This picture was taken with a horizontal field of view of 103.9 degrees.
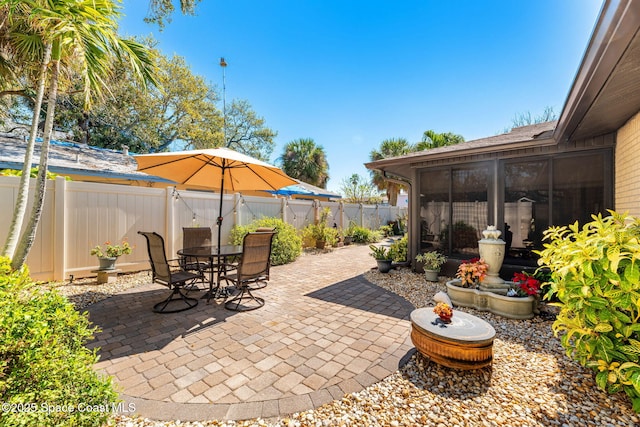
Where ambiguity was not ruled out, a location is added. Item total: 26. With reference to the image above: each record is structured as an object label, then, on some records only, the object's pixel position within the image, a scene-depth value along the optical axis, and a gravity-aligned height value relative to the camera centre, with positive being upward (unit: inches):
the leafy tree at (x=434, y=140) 518.9 +161.6
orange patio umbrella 155.8 +33.0
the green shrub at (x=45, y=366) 47.6 -32.9
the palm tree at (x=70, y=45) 140.9 +105.5
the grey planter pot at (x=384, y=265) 248.5 -49.8
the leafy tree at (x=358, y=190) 751.7 +76.2
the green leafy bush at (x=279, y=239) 291.7 -29.5
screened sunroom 173.6 +21.3
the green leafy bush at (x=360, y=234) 492.7 -39.1
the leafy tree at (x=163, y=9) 240.1 +198.9
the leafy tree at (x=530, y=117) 600.4 +246.2
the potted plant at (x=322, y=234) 408.5 -32.0
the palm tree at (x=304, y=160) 733.3 +160.3
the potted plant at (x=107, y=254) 199.3 -33.1
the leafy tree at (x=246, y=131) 783.1 +263.7
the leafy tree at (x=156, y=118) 499.5 +207.1
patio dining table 160.9 -26.8
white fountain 146.1 -49.3
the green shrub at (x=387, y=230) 593.8 -36.3
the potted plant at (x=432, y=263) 218.1 -42.6
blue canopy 425.0 +40.1
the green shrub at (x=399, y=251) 271.3 -39.5
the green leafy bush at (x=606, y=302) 72.0 -26.9
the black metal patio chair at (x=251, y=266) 150.3 -32.9
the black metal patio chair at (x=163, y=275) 145.3 -38.8
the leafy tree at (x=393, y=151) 692.7 +179.2
